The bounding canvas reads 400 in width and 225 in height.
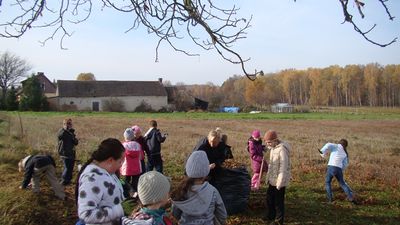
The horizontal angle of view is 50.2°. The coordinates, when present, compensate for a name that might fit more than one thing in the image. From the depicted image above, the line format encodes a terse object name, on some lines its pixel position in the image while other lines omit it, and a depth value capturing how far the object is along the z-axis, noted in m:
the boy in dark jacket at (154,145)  9.59
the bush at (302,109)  73.31
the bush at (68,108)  60.72
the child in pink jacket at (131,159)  7.84
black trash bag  7.02
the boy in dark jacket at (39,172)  7.23
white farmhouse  63.38
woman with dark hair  3.16
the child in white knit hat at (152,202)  3.13
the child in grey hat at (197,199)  3.99
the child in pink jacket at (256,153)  9.22
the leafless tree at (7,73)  59.81
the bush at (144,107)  65.12
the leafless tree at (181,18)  3.47
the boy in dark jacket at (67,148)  8.74
